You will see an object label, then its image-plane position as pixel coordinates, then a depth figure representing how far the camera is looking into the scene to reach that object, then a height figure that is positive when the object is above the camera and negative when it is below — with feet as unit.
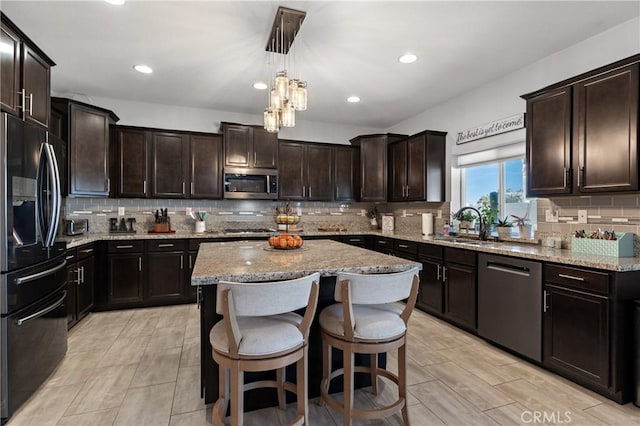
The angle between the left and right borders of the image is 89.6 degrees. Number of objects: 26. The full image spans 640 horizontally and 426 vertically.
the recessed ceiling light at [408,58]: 10.05 +4.90
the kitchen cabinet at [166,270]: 13.26 -2.43
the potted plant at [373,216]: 18.70 -0.24
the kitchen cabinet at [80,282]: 10.52 -2.49
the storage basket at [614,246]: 7.82 -0.83
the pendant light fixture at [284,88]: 7.68 +2.96
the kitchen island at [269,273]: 5.61 -1.07
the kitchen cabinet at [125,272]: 12.78 -2.46
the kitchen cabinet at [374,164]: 16.89 +2.54
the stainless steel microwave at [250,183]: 15.21 +1.36
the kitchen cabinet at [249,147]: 15.14 +3.12
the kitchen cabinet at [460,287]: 10.33 -2.51
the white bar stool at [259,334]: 4.71 -1.94
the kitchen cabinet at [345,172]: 17.40 +2.19
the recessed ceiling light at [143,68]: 10.97 +4.95
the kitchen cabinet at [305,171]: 16.42 +2.10
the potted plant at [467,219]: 13.21 -0.29
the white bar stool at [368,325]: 5.34 -1.99
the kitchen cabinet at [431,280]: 11.82 -2.57
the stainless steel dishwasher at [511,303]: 8.34 -2.54
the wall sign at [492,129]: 11.19 +3.16
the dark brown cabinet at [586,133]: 7.48 +2.05
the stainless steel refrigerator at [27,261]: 6.14 -1.07
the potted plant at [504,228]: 11.47 -0.58
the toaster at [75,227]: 11.75 -0.58
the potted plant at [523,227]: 10.94 -0.50
